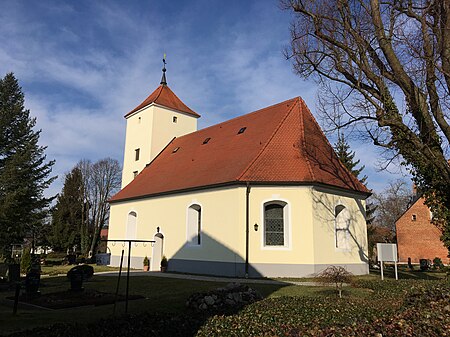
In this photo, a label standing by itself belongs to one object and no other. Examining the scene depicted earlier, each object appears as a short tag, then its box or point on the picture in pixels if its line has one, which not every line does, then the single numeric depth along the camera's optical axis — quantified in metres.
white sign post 16.67
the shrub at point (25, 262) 20.41
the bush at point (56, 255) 38.85
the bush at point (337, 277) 10.99
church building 17.22
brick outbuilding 36.66
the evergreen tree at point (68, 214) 39.09
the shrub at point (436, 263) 29.10
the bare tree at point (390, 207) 57.12
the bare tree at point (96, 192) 41.59
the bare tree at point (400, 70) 11.53
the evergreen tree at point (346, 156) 30.69
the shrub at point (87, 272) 16.25
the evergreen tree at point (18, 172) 22.86
